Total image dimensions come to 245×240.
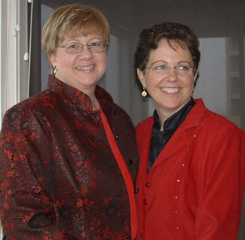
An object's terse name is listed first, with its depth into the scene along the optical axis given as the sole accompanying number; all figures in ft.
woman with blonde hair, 4.09
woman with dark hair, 4.73
